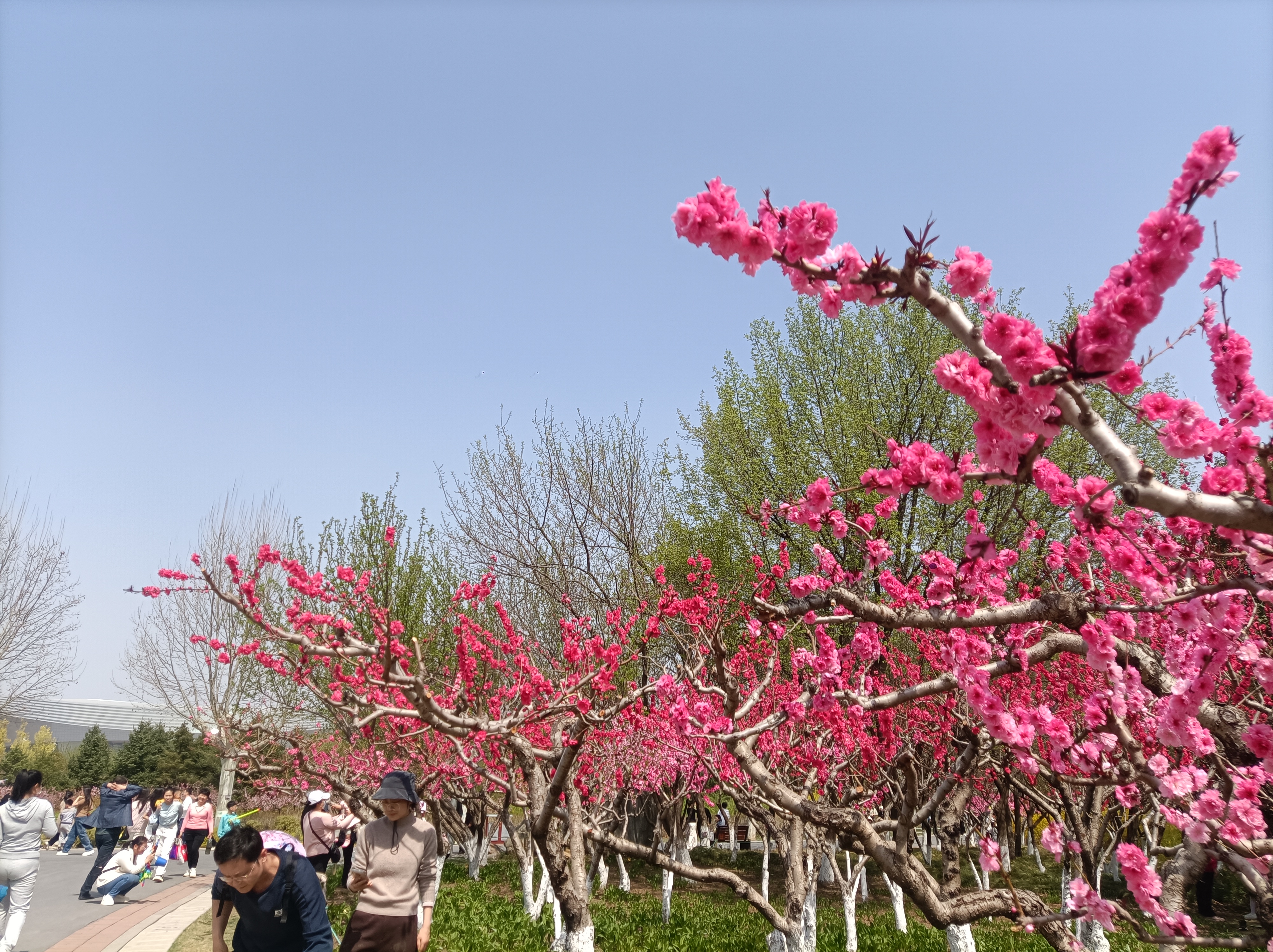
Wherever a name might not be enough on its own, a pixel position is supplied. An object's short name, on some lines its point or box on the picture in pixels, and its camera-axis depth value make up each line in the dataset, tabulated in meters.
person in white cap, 9.16
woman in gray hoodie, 6.68
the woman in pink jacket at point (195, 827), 15.32
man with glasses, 3.70
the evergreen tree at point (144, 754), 33.75
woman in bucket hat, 4.52
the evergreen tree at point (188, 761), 34.44
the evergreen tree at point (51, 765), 35.34
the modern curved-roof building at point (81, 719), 57.88
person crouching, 11.31
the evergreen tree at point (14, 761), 33.88
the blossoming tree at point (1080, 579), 2.22
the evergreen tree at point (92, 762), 34.08
